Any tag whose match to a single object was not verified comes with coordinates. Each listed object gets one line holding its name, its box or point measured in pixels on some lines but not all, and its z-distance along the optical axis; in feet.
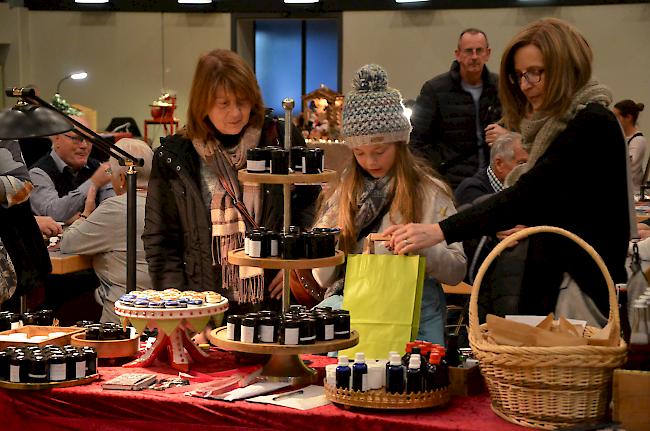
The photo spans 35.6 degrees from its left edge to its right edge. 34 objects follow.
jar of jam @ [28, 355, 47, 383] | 8.72
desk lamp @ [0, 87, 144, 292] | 10.30
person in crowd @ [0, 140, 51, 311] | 12.24
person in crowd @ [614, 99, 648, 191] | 29.60
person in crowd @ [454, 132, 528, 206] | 15.39
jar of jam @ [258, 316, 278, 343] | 8.55
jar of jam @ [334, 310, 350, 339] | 8.72
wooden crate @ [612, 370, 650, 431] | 7.41
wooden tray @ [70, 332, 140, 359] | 9.73
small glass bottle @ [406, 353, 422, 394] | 8.03
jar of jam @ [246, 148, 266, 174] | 9.22
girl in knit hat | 10.31
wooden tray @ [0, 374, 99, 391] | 8.70
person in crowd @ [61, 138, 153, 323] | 14.93
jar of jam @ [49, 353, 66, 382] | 8.75
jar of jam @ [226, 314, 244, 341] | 8.70
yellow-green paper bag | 9.27
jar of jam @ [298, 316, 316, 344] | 8.50
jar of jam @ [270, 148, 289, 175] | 9.15
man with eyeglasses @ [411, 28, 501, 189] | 19.88
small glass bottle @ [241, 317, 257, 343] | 8.55
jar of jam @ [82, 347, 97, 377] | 8.95
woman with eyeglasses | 8.91
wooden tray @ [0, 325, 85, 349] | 9.72
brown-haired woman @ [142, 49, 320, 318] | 11.48
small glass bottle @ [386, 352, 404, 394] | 8.02
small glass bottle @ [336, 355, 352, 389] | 8.11
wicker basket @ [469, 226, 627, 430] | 7.38
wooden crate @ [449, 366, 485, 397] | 8.51
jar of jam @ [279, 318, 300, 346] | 8.48
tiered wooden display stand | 8.56
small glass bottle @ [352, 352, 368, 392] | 8.05
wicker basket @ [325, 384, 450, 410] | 7.98
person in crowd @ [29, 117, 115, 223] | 19.54
